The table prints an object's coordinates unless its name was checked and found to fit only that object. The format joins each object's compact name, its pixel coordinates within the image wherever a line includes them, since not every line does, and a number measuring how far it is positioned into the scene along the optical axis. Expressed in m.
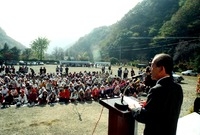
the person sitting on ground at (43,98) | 9.54
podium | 1.45
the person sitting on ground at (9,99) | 9.20
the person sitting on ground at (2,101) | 8.97
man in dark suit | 1.26
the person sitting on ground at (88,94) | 10.60
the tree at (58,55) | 77.27
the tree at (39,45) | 63.70
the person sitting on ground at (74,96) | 10.21
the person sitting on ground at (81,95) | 10.39
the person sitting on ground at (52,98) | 9.76
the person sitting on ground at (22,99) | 9.32
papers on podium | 1.40
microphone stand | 1.40
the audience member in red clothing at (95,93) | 10.93
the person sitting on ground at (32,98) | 9.46
